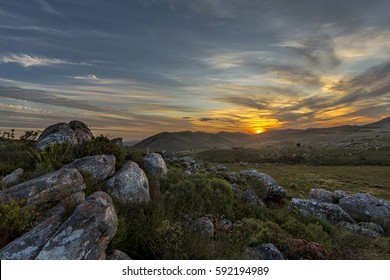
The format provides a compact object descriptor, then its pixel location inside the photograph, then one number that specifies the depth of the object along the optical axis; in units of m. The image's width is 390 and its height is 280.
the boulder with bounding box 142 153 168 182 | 13.75
